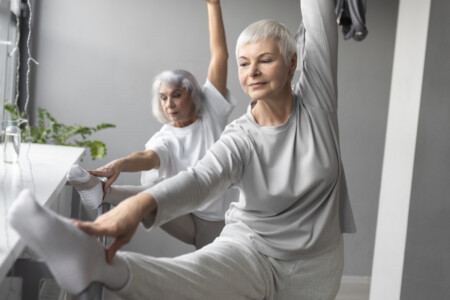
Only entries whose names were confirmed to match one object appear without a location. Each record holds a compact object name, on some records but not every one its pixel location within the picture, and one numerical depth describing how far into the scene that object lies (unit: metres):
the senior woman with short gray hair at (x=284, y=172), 1.80
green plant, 4.31
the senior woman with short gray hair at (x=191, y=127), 2.80
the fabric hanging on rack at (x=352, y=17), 3.86
